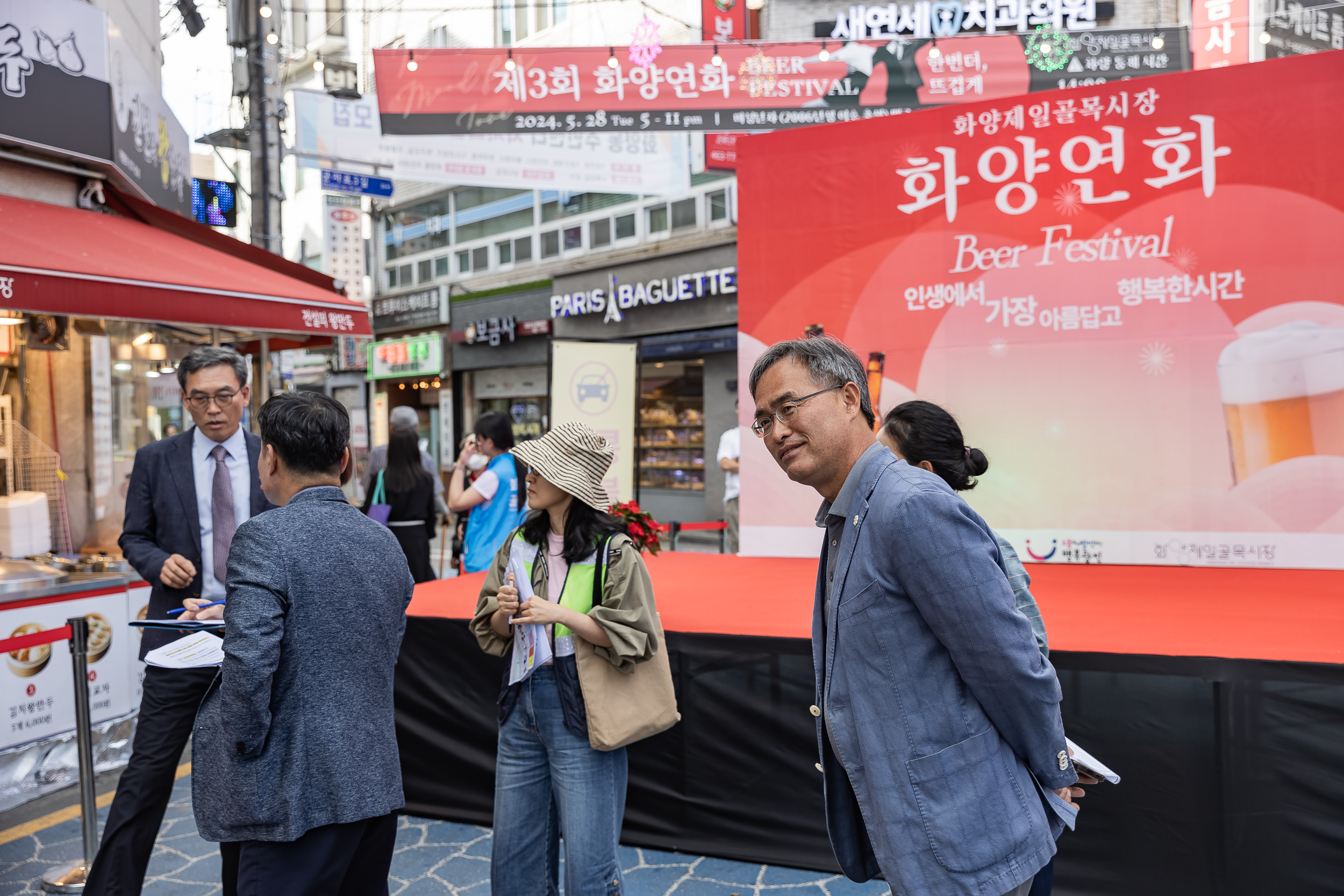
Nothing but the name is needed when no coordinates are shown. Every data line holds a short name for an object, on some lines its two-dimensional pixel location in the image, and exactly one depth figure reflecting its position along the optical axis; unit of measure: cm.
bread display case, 1603
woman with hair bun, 241
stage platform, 296
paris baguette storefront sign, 1470
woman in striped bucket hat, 247
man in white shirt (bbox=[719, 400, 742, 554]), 777
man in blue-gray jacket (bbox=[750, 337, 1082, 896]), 150
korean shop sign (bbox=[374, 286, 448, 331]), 2084
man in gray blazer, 188
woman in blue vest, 514
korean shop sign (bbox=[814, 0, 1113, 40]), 1075
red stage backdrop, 468
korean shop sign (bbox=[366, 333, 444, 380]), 2098
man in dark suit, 308
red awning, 451
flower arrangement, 354
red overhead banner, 686
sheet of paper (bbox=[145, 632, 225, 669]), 226
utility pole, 862
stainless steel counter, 456
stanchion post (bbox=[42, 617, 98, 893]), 357
